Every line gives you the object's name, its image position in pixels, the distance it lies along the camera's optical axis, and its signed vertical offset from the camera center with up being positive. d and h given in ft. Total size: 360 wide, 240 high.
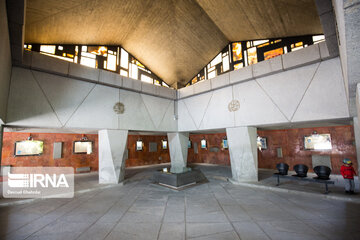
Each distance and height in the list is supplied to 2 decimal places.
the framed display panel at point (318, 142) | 30.14 -1.81
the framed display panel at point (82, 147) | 36.84 -1.91
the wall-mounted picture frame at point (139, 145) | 48.32 -2.33
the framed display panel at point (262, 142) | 37.63 -1.86
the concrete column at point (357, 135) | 17.52 -0.37
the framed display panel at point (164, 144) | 54.63 -2.47
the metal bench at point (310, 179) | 18.00 -5.57
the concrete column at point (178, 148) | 35.95 -2.62
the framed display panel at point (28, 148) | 30.49 -1.47
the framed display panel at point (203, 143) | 51.67 -2.37
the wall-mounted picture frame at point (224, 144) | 46.11 -2.56
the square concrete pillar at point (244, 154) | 25.13 -3.11
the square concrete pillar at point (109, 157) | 25.64 -3.10
